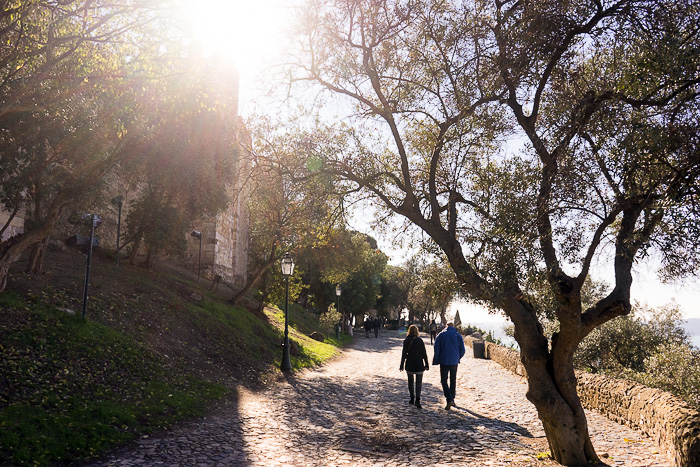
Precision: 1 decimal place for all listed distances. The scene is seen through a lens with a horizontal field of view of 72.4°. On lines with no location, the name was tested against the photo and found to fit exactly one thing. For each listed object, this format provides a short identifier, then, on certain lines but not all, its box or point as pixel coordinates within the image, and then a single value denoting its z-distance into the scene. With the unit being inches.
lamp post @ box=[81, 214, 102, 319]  401.5
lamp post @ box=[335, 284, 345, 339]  1272.9
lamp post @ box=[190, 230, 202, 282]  1064.8
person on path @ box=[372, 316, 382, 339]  1658.5
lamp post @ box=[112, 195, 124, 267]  688.5
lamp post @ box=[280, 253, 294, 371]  600.4
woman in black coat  422.9
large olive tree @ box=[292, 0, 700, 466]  224.1
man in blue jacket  421.1
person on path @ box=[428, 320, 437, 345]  1386.1
